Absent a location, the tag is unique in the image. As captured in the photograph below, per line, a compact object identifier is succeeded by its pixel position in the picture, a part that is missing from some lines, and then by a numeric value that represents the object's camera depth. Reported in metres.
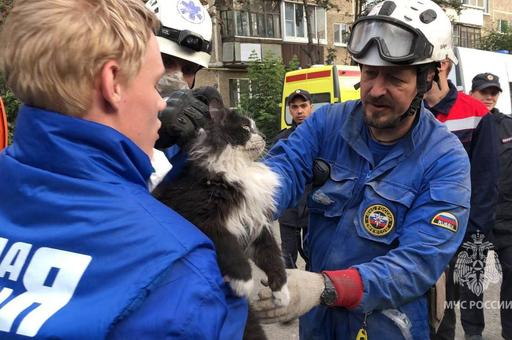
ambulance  11.84
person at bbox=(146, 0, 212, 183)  1.54
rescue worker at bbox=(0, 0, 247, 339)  1.03
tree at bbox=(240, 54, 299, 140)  16.16
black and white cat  1.59
